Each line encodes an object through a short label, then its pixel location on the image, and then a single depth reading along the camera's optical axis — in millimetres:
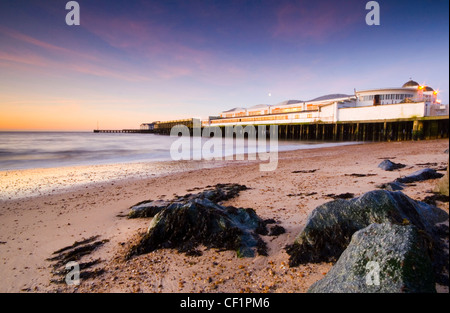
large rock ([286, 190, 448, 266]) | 3014
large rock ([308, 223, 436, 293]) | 1803
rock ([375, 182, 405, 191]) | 5295
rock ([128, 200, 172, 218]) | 5188
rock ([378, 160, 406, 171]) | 8486
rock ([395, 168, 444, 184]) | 5840
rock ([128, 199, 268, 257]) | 3566
